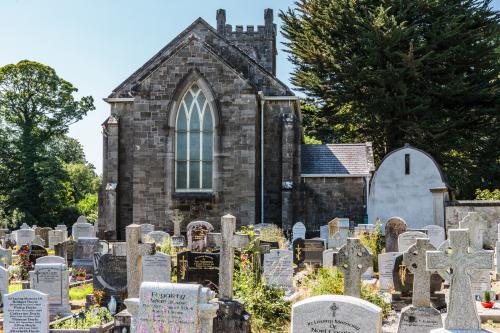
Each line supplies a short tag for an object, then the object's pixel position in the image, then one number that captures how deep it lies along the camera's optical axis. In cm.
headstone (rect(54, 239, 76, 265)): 1889
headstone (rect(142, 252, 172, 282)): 1421
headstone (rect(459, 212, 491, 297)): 1374
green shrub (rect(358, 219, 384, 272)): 1763
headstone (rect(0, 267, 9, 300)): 1360
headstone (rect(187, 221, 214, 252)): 1906
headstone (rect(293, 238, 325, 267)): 1833
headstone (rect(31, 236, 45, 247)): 2112
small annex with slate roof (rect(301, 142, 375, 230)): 2556
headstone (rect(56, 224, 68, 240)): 2469
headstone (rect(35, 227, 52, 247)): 2552
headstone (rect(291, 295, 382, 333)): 727
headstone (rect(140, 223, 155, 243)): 2272
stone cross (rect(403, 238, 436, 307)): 959
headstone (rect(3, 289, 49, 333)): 1034
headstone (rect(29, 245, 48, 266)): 1834
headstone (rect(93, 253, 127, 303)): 1333
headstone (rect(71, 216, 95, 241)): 2488
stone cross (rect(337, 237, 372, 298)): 1020
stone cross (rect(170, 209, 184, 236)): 2250
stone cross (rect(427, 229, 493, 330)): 807
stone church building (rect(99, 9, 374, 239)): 2423
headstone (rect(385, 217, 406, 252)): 1755
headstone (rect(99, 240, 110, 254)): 1929
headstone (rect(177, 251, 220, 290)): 1404
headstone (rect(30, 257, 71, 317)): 1290
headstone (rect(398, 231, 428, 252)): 1695
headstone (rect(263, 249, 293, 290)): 1472
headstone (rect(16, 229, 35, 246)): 2399
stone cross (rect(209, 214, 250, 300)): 1127
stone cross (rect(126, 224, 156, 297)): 1139
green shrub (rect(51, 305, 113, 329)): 1117
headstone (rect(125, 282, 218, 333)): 796
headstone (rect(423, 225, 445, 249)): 1980
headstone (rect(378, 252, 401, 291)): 1454
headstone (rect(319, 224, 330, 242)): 2261
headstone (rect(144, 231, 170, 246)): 2026
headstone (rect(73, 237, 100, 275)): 1881
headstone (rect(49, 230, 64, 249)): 2395
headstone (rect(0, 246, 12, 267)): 1756
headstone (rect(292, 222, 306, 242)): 2290
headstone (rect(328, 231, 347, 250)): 1928
